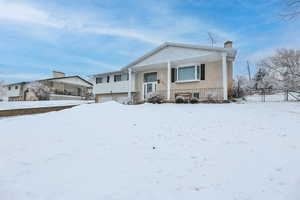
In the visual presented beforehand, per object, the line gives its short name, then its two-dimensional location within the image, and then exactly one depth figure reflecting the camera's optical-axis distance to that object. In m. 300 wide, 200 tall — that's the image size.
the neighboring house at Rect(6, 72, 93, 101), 26.92
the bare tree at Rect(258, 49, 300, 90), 12.18
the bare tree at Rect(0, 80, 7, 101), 31.28
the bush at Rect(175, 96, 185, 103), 11.57
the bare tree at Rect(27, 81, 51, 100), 25.59
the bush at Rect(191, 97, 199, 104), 11.35
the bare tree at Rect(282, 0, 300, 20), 7.58
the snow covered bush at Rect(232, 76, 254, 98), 14.45
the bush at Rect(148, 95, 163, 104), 12.27
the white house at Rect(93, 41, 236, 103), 12.17
